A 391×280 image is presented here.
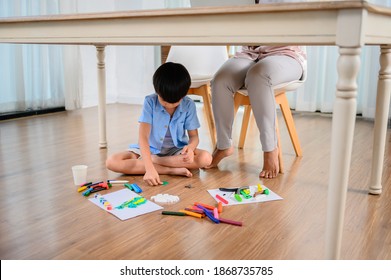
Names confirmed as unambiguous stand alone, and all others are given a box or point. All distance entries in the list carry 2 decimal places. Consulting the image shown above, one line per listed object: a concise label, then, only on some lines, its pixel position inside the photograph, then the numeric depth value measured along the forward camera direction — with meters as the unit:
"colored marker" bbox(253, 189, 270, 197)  1.50
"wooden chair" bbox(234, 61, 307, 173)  1.83
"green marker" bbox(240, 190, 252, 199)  1.46
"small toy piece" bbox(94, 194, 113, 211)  1.35
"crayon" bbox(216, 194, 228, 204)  1.42
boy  1.60
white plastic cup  1.57
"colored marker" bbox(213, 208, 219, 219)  1.27
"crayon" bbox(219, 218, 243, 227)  1.24
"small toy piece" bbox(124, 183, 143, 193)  1.51
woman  1.71
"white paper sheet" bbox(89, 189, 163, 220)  1.30
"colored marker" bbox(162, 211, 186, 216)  1.30
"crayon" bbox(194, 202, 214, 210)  1.34
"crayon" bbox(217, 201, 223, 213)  1.34
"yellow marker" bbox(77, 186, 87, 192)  1.52
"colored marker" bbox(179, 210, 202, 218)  1.29
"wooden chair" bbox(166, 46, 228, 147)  2.26
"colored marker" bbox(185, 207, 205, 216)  1.31
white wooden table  0.85
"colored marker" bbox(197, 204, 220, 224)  1.25
